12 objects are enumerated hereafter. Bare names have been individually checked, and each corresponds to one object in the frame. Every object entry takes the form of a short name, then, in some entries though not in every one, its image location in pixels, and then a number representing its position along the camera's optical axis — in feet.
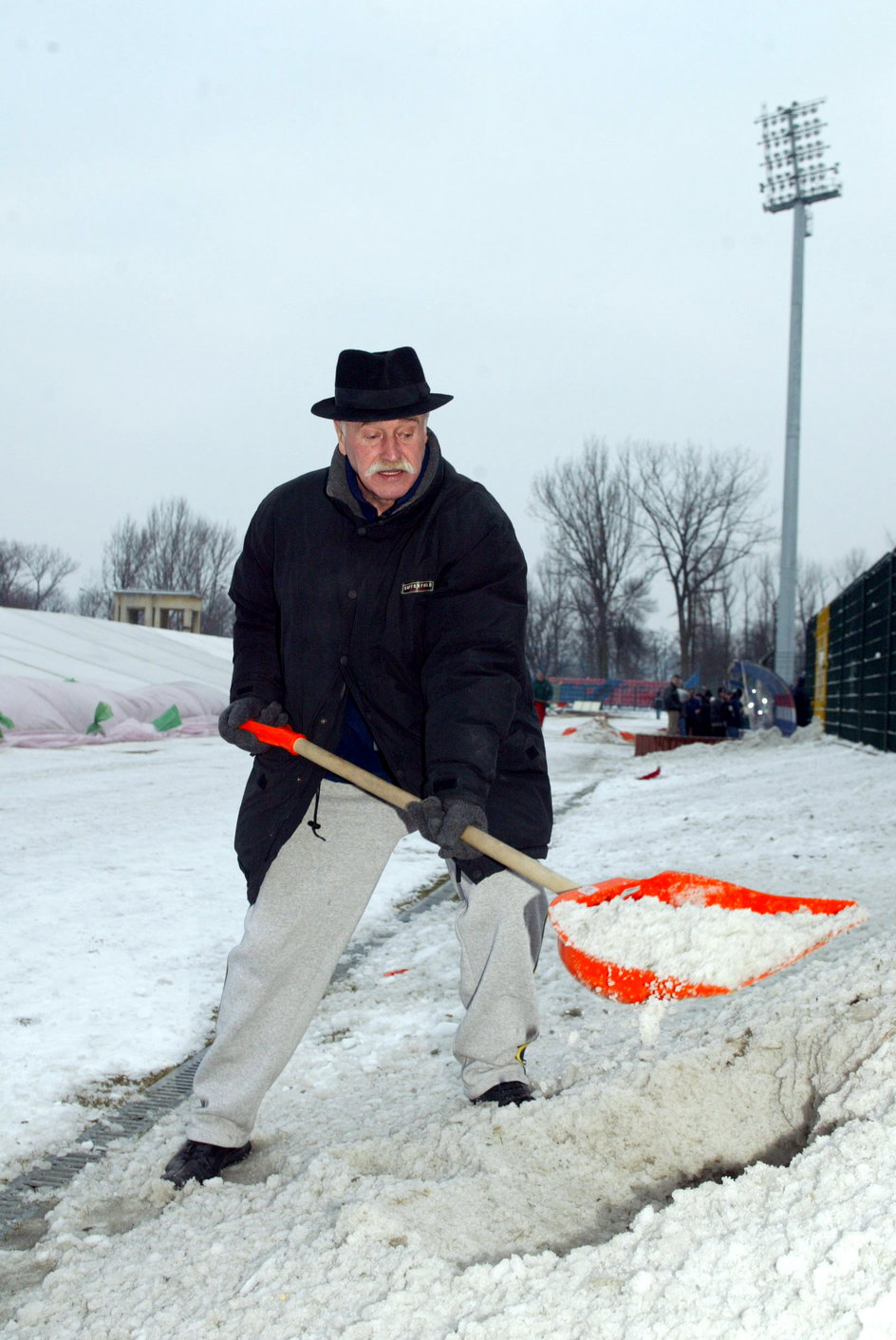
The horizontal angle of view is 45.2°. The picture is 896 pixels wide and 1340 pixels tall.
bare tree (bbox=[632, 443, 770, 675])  142.31
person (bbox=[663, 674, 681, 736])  71.10
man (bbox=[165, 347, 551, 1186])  7.99
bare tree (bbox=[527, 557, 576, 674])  164.86
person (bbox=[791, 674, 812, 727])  60.29
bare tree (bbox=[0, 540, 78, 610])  180.45
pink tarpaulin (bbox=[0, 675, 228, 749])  47.47
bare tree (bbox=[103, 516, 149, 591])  168.35
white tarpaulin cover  48.88
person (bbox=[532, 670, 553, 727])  80.10
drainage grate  7.34
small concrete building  136.36
